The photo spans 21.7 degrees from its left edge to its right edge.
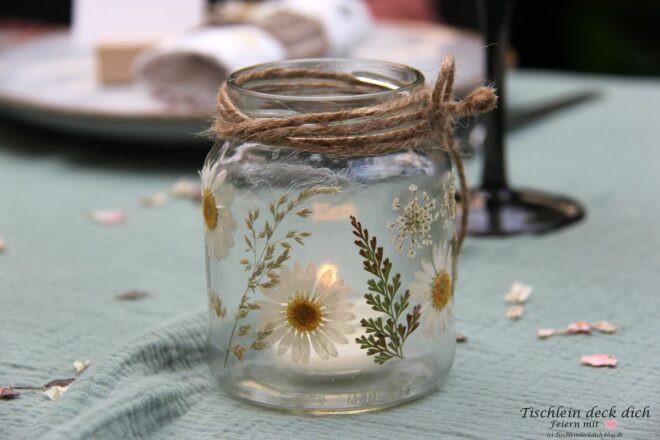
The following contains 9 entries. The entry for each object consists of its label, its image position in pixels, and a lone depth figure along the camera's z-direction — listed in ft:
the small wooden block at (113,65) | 2.84
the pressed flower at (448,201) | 1.74
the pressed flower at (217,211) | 1.72
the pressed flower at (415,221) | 1.69
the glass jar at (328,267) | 1.67
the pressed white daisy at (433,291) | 1.71
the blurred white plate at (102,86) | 2.56
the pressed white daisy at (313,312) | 1.67
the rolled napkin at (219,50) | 2.63
